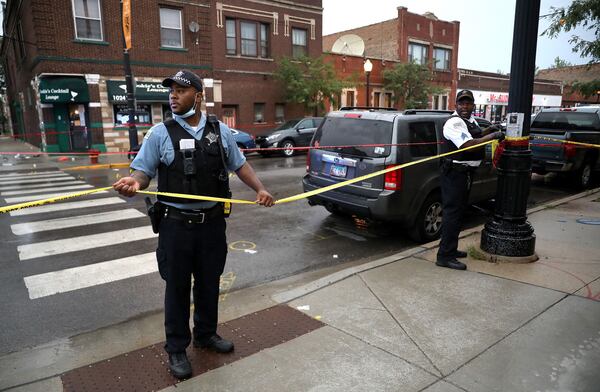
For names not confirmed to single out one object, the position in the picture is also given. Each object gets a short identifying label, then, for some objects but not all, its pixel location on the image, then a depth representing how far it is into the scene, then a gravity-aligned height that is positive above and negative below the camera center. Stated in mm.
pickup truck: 10594 -814
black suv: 6191 -780
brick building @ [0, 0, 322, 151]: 19312 +2702
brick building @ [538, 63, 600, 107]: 49281 +4013
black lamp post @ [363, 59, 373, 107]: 22266 +2263
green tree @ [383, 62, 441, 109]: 30719 +1904
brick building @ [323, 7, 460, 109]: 30625 +4647
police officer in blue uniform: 3080 -571
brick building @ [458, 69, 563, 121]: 39406 +1842
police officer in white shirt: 5090 -730
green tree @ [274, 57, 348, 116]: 24578 +1721
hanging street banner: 15586 +3095
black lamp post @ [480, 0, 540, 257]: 5172 -643
